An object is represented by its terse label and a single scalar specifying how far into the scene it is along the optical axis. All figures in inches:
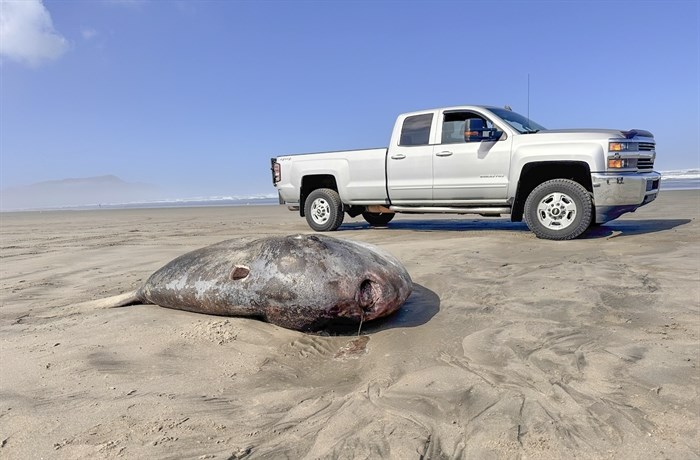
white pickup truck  249.6
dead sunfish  118.5
